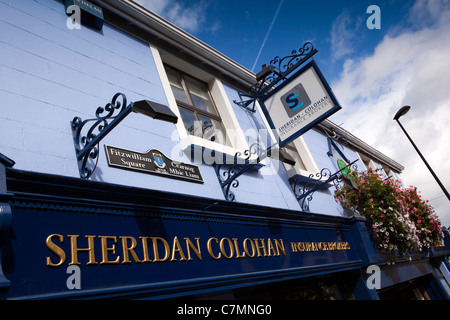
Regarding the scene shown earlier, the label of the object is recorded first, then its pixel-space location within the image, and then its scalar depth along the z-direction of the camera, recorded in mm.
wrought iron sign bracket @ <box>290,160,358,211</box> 6914
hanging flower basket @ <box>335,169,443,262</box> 8062
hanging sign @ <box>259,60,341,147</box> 5902
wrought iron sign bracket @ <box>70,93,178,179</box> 3098
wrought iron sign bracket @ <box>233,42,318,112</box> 6566
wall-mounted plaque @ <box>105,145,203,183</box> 3894
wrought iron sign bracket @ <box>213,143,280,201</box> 5133
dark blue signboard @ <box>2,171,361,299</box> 2549
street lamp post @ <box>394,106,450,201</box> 13740
